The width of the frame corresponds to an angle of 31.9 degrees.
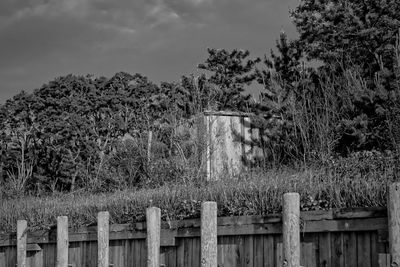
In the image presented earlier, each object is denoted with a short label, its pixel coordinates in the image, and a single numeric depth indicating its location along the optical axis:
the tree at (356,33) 21.02
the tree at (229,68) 37.81
